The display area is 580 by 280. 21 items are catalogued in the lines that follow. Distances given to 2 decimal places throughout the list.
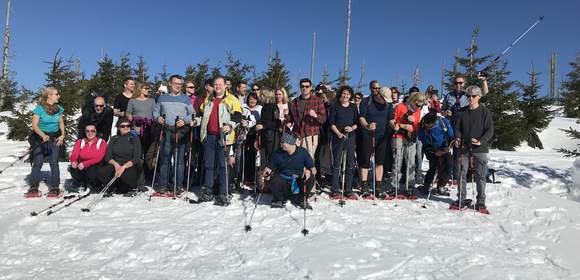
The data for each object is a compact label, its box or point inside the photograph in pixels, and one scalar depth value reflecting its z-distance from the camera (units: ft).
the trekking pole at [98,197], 23.72
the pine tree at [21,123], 54.80
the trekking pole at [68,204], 21.71
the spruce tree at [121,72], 79.00
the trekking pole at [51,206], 21.14
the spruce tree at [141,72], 87.56
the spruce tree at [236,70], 71.67
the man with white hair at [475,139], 24.02
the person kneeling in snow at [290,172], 23.84
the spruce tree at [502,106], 58.08
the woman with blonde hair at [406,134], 27.32
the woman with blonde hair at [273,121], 27.17
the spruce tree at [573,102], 38.55
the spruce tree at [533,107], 66.74
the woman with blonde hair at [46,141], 25.75
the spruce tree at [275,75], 72.69
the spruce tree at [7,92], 90.66
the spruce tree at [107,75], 77.00
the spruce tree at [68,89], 51.70
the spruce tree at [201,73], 78.79
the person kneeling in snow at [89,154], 26.03
